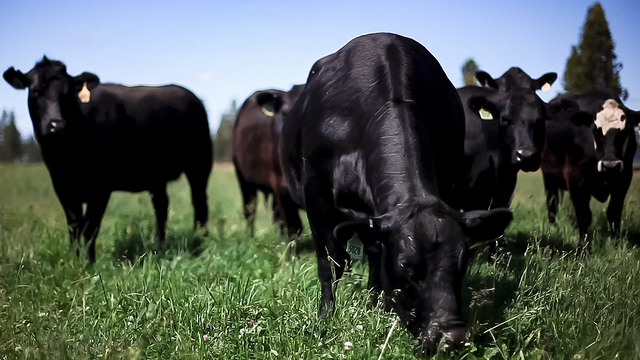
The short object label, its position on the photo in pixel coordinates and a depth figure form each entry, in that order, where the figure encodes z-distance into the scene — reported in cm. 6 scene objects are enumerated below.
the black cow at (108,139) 605
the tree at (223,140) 5866
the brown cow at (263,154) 701
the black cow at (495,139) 582
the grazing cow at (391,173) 293
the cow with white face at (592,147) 620
